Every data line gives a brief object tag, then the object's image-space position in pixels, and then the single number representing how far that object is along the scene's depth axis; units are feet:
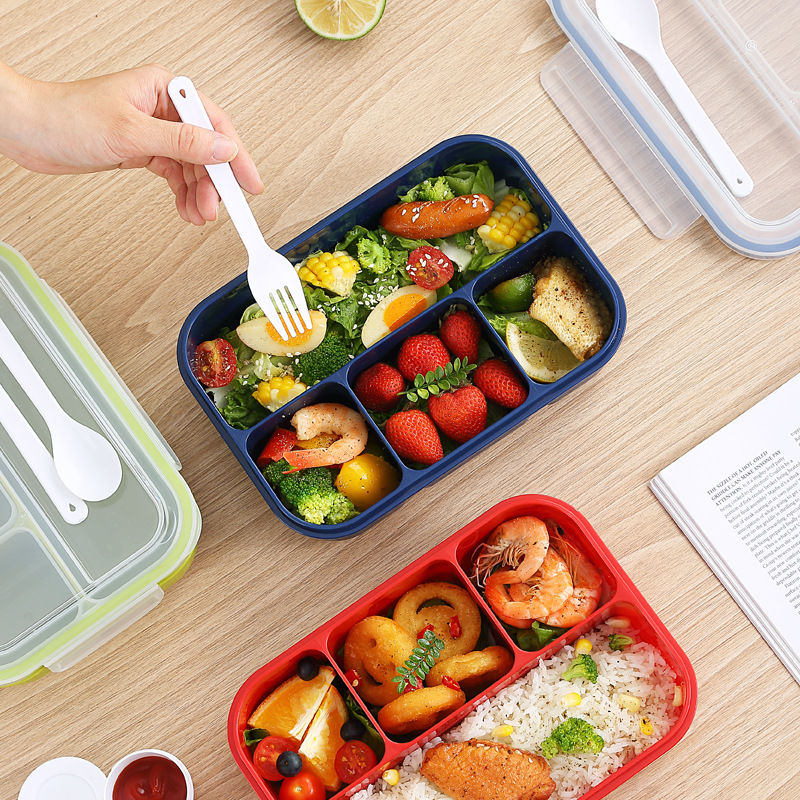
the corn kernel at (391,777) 3.74
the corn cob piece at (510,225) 3.90
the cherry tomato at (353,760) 3.73
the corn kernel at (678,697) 3.73
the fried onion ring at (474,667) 3.73
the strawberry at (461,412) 3.82
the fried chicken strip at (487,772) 3.67
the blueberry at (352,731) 3.75
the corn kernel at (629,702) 3.74
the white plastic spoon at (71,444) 3.75
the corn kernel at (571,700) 3.73
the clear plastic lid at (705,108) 3.99
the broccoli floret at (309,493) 3.79
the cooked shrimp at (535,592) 3.74
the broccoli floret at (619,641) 3.78
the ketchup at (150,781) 3.75
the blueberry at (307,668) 3.75
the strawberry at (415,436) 3.81
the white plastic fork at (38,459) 3.75
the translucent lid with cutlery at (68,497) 3.76
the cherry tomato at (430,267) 3.88
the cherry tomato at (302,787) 3.69
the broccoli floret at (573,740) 3.69
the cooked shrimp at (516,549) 3.74
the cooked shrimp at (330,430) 3.81
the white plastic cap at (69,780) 3.81
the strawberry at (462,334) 3.87
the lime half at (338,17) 3.98
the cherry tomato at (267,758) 3.71
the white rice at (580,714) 3.73
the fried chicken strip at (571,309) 3.84
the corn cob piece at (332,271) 3.87
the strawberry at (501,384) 3.83
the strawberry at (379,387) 3.86
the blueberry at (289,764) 3.67
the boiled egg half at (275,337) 3.85
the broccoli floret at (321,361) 3.87
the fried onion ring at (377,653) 3.74
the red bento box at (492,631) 3.70
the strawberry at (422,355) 3.86
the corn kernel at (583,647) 3.79
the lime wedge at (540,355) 3.87
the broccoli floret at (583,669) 3.74
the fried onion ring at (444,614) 3.79
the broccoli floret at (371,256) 3.90
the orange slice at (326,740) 3.73
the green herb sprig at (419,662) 3.71
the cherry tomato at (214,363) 3.85
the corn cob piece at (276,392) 3.86
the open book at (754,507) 3.90
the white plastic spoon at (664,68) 3.99
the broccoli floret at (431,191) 3.91
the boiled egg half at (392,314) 3.89
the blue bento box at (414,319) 3.79
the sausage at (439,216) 3.88
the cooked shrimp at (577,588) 3.75
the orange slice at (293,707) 3.74
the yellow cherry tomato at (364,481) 3.83
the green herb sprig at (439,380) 3.84
